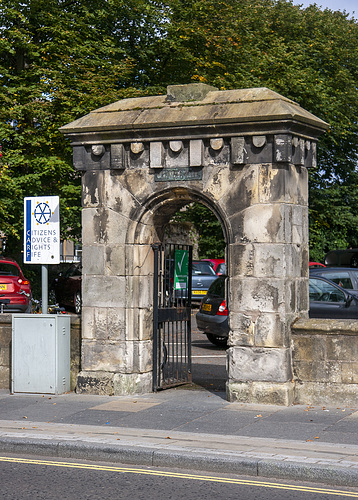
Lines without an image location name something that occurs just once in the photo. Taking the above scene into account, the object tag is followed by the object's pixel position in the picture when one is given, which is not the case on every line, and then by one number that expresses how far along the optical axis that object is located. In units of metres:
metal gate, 10.90
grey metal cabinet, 10.77
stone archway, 9.78
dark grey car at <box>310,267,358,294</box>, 17.31
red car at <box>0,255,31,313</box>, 20.97
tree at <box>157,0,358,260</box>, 29.41
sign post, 11.01
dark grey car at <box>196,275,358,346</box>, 15.55
